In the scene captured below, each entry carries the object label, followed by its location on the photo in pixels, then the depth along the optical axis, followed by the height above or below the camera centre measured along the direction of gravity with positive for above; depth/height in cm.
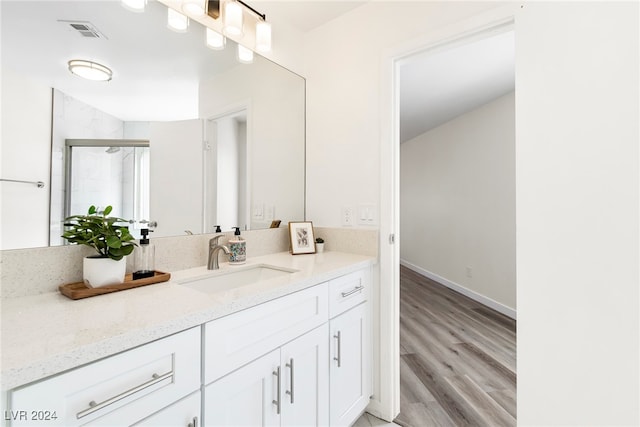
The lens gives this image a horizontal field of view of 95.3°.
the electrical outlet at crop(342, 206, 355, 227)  173 +1
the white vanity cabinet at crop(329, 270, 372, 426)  129 -63
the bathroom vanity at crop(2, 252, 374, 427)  57 -35
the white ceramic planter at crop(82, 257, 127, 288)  93 -18
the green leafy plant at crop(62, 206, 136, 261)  95 -7
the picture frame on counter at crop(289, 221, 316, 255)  172 -13
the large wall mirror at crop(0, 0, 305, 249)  92 +38
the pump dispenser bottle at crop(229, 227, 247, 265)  143 -17
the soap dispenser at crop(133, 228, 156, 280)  110 -16
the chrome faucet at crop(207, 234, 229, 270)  133 -17
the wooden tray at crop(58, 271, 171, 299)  88 -23
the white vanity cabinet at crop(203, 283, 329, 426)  83 -49
